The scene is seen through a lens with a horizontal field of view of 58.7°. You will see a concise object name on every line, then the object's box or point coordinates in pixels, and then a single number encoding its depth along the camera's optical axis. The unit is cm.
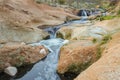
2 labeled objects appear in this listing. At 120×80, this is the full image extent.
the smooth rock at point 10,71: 448
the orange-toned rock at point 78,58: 424
